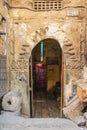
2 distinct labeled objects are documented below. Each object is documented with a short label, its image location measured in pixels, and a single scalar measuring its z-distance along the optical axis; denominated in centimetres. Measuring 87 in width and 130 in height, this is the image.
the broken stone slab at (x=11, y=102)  348
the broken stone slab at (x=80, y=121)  214
